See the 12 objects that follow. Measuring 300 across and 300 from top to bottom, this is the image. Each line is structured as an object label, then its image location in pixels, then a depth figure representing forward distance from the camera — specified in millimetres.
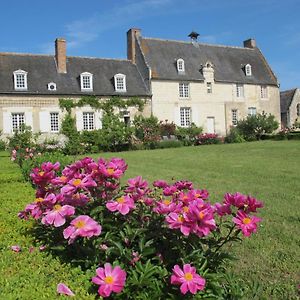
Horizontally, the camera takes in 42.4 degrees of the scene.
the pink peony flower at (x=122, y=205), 2840
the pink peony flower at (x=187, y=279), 2415
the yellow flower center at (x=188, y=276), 2478
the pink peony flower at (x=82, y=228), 2643
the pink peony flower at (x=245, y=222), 2621
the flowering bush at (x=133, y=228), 2559
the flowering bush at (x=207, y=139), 30016
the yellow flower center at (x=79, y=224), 2691
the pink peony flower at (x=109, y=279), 2369
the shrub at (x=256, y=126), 31406
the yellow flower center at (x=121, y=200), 2921
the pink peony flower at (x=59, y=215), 2785
